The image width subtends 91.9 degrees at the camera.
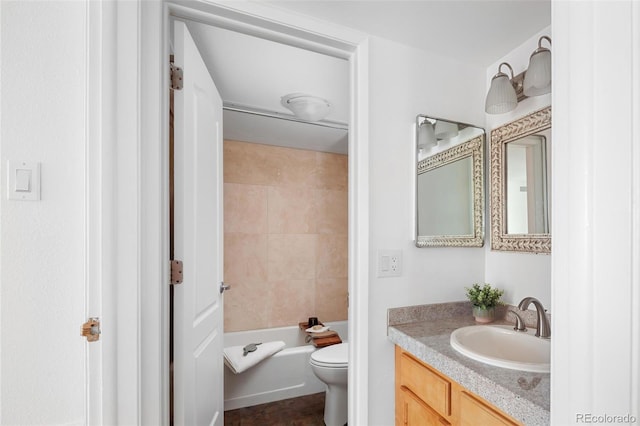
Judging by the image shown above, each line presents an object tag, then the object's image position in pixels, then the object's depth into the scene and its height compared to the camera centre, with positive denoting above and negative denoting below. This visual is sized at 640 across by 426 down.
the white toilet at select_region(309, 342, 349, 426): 2.00 -1.12
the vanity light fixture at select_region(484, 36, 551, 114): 1.22 +0.54
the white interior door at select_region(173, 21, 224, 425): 1.19 -0.12
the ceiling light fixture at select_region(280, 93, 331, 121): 1.99 +0.71
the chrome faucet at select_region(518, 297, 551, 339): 1.14 -0.42
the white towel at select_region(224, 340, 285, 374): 2.24 -1.09
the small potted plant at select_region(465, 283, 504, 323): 1.38 -0.40
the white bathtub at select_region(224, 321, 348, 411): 2.33 -1.31
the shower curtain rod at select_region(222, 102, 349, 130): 2.15 +0.72
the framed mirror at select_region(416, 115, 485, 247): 1.43 +0.14
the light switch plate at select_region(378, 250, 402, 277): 1.33 -0.22
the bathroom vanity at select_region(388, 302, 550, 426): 0.81 -0.51
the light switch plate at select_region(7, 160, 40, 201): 0.86 +0.09
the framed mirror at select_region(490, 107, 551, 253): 1.30 +0.13
